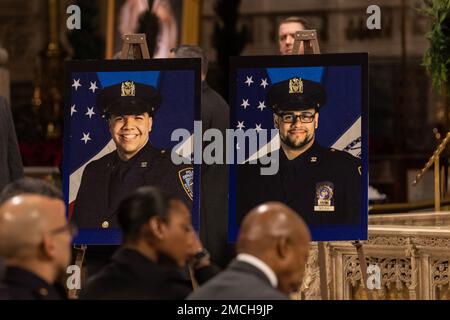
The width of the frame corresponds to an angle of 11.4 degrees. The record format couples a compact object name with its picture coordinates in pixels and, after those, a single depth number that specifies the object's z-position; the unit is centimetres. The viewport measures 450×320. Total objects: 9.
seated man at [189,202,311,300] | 721
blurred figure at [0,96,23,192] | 1255
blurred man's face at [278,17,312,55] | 1428
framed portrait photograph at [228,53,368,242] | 1192
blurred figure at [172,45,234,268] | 1310
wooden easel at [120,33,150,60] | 1232
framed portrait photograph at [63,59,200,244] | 1203
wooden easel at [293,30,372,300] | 1216
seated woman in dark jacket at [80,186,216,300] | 780
